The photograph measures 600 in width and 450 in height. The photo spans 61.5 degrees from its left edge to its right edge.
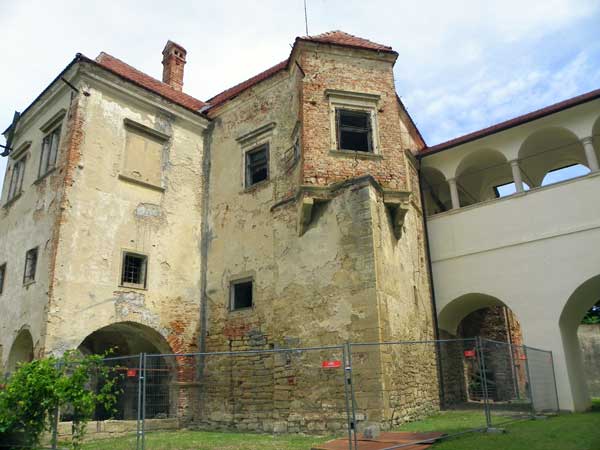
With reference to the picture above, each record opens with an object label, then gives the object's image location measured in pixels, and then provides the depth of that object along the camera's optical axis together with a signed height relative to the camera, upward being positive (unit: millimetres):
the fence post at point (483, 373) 8625 +45
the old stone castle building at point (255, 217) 12023 +4259
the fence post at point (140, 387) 8062 -73
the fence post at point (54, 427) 8358 -652
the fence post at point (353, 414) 7104 -484
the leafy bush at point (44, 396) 8109 -160
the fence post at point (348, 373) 7164 +81
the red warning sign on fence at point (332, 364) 7820 +228
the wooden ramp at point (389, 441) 7844 -1001
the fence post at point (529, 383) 10664 -171
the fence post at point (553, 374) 12717 +3
